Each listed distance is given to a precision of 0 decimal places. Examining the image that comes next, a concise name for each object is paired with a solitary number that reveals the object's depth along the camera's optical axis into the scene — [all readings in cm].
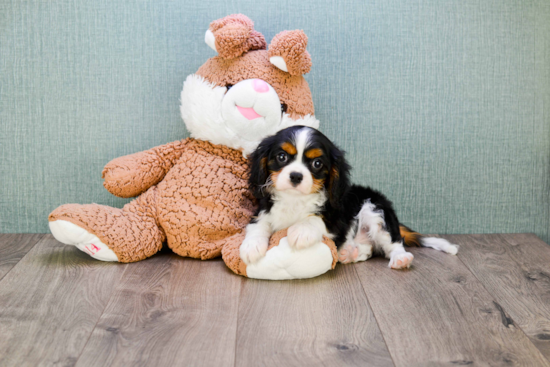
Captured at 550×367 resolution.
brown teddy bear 189
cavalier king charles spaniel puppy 173
